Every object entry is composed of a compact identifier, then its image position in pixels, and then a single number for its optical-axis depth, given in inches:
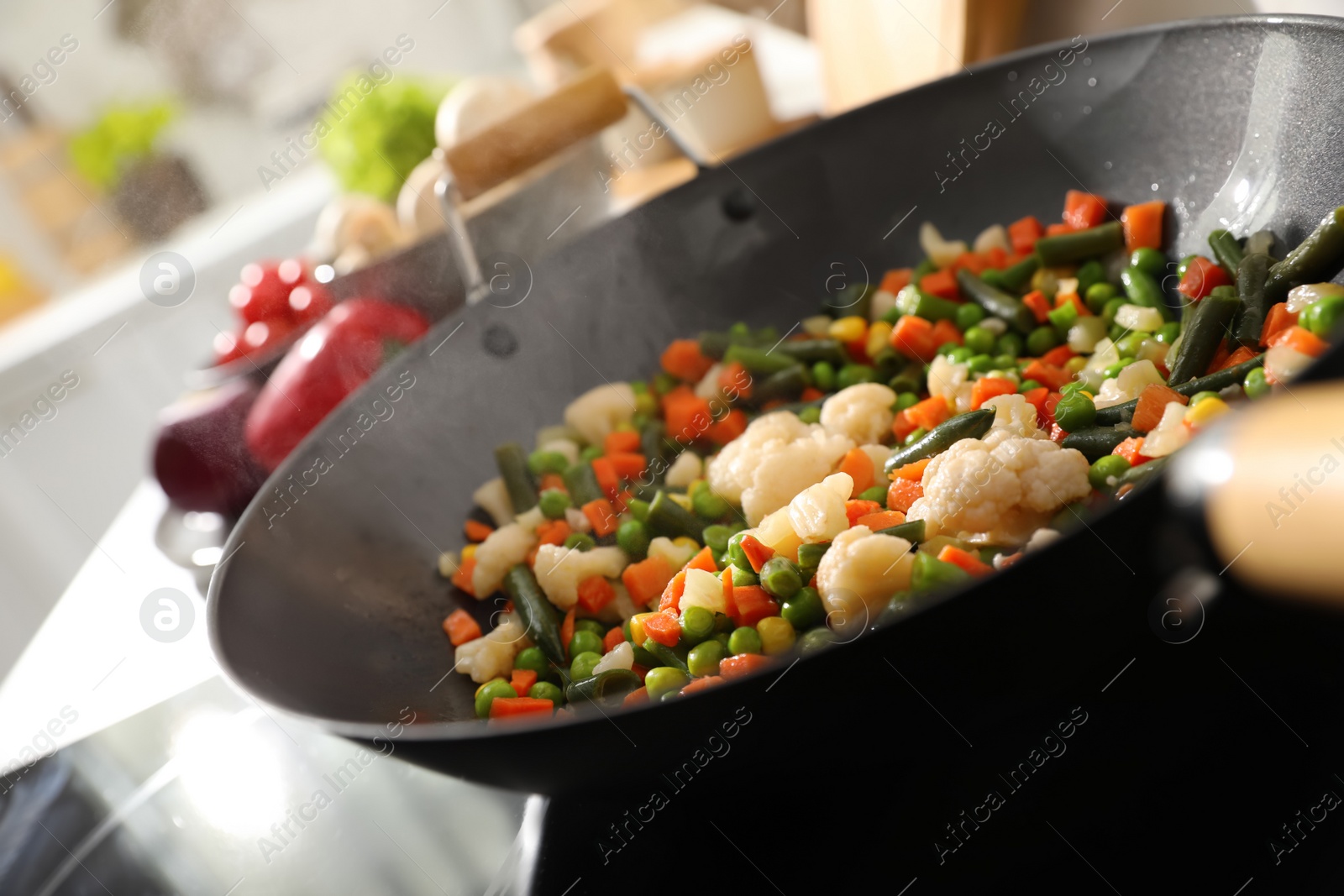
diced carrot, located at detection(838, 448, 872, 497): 22.7
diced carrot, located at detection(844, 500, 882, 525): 21.8
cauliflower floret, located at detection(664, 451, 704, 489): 24.3
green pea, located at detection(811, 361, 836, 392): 24.6
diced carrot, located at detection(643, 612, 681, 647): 21.6
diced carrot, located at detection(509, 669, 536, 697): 22.3
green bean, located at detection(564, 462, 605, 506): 24.5
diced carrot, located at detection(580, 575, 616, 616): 23.0
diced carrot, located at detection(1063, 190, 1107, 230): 24.1
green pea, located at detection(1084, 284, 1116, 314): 23.6
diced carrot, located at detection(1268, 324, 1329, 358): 20.7
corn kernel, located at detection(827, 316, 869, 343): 24.9
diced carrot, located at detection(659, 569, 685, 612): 22.0
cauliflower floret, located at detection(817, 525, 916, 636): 20.6
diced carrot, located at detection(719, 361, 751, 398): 25.0
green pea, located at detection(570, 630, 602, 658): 22.5
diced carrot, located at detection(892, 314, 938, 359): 24.3
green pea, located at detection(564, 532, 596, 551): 23.6
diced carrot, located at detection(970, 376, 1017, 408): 22.8
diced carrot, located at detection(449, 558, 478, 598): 23.8
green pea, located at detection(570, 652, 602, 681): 22.1
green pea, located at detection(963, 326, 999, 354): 23.9
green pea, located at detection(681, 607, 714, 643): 21.4
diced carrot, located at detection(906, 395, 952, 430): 23.3
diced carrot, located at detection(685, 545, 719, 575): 22.4
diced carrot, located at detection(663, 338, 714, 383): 25.6
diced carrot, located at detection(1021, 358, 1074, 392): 23.1
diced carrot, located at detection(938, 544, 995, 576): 20.4
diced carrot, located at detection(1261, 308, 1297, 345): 21.5
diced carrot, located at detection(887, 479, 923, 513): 21.9
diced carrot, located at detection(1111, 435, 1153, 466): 21.1
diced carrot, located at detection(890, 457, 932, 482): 22.1
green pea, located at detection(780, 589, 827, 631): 21.2
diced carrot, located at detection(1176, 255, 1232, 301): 22.6
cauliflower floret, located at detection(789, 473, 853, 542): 21.6
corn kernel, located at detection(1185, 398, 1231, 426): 20.7
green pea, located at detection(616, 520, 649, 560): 23.4
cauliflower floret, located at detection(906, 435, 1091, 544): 21.0
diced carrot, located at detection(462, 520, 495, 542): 24.5
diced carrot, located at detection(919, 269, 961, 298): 24.6
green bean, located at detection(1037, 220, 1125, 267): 23.8
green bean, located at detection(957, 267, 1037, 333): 24.0
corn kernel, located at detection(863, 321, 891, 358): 24.7
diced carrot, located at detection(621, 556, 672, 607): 22.8
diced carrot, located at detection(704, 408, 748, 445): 24.8
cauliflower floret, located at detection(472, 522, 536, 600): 23.6
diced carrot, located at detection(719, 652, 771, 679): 20.6
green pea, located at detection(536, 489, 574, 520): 24.2
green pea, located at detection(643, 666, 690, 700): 21.1
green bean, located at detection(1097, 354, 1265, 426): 21.4
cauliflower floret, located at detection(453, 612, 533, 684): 22.6
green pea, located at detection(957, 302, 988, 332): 24.4
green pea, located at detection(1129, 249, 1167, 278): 23.4
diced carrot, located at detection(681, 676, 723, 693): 19.2
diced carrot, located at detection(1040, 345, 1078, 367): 23.5
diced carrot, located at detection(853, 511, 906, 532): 21.5
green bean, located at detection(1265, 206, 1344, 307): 21.6
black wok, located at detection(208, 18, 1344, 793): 19.3
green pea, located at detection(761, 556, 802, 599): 21.2
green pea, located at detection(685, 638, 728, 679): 21.2
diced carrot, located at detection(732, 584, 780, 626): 21.4
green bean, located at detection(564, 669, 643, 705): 21.5
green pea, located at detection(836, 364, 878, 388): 24.5
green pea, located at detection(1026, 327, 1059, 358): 23.9
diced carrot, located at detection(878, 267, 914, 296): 25.2
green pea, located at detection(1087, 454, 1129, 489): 21.1
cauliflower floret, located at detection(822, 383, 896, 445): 23.4
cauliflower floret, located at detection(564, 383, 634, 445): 25.2
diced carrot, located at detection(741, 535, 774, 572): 21.7
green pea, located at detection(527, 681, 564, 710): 22.2
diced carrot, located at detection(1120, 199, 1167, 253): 23.6
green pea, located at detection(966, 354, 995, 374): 23.3
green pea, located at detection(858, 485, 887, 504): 22.4
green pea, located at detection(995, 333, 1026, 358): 23.9
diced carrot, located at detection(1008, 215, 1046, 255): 24.5
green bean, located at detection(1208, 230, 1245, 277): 22.5
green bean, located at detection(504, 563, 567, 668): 22.7
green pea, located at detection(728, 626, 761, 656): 21.2
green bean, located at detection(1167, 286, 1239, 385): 22.0
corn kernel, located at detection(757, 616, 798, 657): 21.3
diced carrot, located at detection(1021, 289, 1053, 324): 24.0
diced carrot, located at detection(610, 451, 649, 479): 24.8
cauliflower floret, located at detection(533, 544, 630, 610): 23.0
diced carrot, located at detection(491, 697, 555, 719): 21.8
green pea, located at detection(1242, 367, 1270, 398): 21.0
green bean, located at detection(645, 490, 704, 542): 23.4
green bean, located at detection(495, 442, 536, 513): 24.6
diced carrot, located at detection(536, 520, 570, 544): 23.8
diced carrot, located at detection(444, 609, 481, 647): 23.3
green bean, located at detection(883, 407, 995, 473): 22.0
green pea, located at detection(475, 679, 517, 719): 22.1
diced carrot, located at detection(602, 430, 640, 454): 24.9
